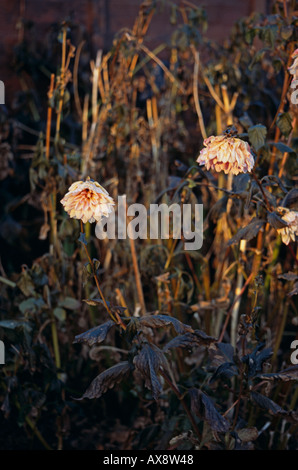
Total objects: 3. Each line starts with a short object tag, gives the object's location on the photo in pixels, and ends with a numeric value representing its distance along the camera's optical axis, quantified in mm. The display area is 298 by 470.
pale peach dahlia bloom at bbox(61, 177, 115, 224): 1304
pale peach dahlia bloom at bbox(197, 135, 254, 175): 1332
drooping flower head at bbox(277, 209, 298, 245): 1522
